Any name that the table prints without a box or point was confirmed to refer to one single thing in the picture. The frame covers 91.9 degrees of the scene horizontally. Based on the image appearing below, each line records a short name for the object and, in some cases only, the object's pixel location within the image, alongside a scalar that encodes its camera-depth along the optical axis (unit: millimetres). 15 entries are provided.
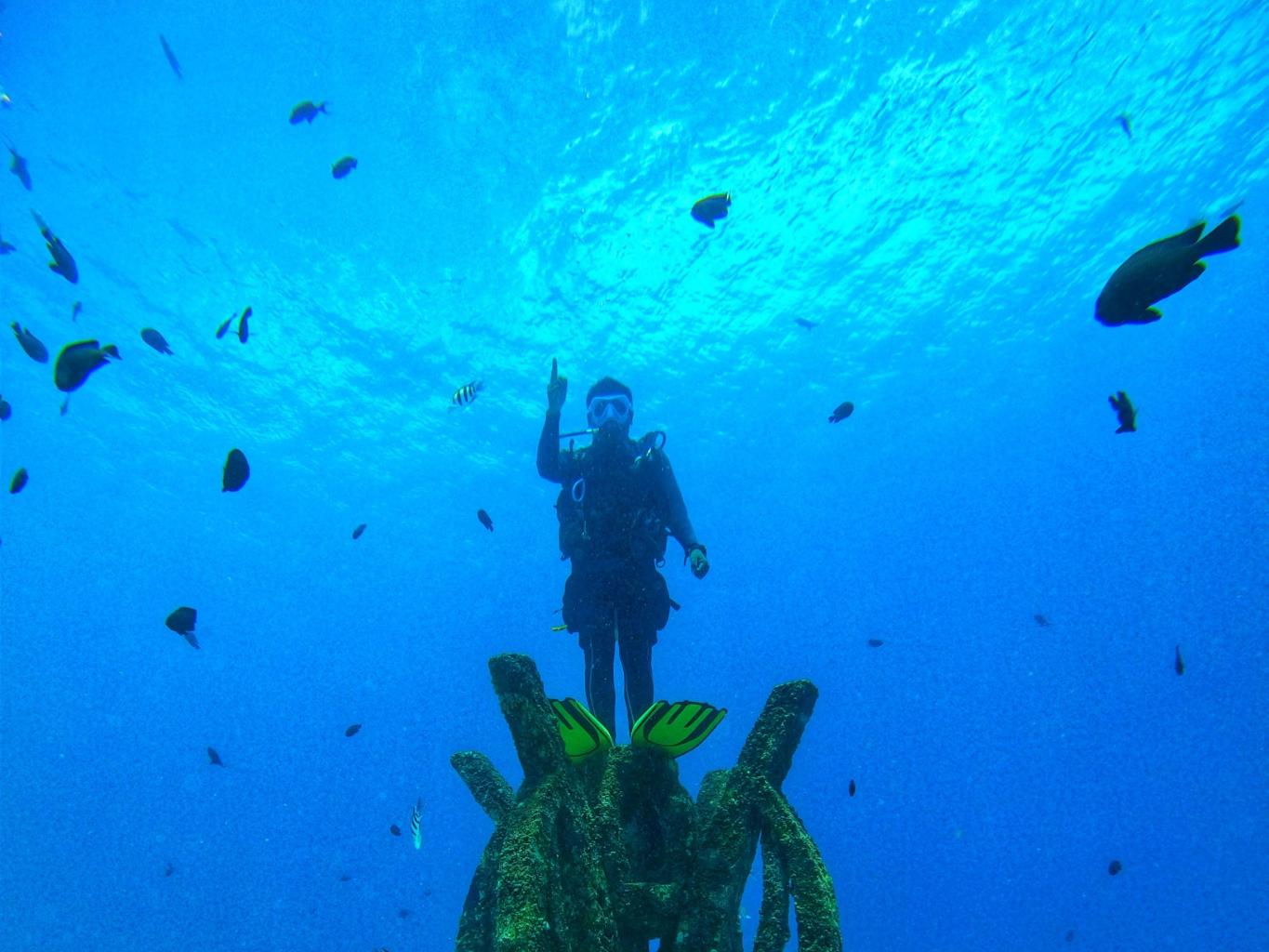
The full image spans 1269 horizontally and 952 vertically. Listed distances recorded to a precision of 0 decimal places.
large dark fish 2960
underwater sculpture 1907
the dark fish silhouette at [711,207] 5988
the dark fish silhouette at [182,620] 5438
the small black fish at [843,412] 7969
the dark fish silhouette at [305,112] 7750
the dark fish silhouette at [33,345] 6152
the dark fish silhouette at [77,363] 4367
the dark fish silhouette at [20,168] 9258
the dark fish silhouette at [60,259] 4846
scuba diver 5914
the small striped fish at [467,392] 7094
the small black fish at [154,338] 6764
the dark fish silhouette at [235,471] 4691
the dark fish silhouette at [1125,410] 4490
